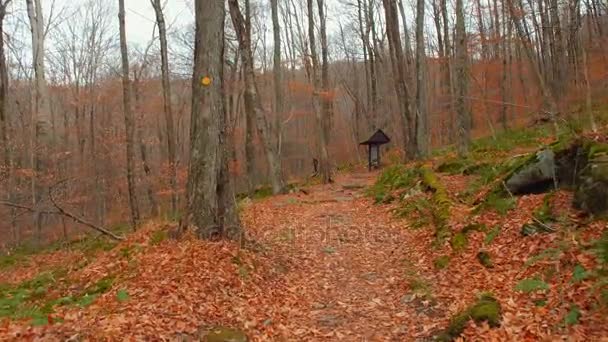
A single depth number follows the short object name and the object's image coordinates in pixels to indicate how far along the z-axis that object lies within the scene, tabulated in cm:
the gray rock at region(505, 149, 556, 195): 768
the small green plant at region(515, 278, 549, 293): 511
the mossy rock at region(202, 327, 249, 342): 480
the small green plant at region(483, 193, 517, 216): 797
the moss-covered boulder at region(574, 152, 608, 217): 581
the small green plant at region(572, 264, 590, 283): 479
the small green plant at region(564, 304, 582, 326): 426
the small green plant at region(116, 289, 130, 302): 541
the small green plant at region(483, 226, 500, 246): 714
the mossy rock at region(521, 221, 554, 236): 640
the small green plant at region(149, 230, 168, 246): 727
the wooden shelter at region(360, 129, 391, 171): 2316
